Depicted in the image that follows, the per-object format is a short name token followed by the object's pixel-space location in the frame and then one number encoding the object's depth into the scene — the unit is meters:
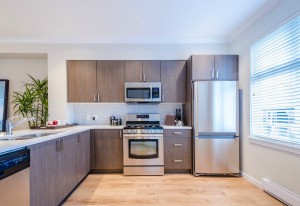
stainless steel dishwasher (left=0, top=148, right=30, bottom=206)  1.57
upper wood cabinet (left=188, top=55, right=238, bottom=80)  3.58
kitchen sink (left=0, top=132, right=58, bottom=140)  2.17
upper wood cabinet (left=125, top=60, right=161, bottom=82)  3.95
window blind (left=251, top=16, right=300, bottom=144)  2.32
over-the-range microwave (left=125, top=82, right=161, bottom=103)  3.88
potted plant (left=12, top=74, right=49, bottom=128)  3.85
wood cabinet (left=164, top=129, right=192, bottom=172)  3.66
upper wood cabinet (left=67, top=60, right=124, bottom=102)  3.94
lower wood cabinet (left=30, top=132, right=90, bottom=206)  1.86
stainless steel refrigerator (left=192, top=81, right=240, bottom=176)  3.43
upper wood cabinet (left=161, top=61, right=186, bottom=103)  3.96
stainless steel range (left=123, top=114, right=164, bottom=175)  3.58
